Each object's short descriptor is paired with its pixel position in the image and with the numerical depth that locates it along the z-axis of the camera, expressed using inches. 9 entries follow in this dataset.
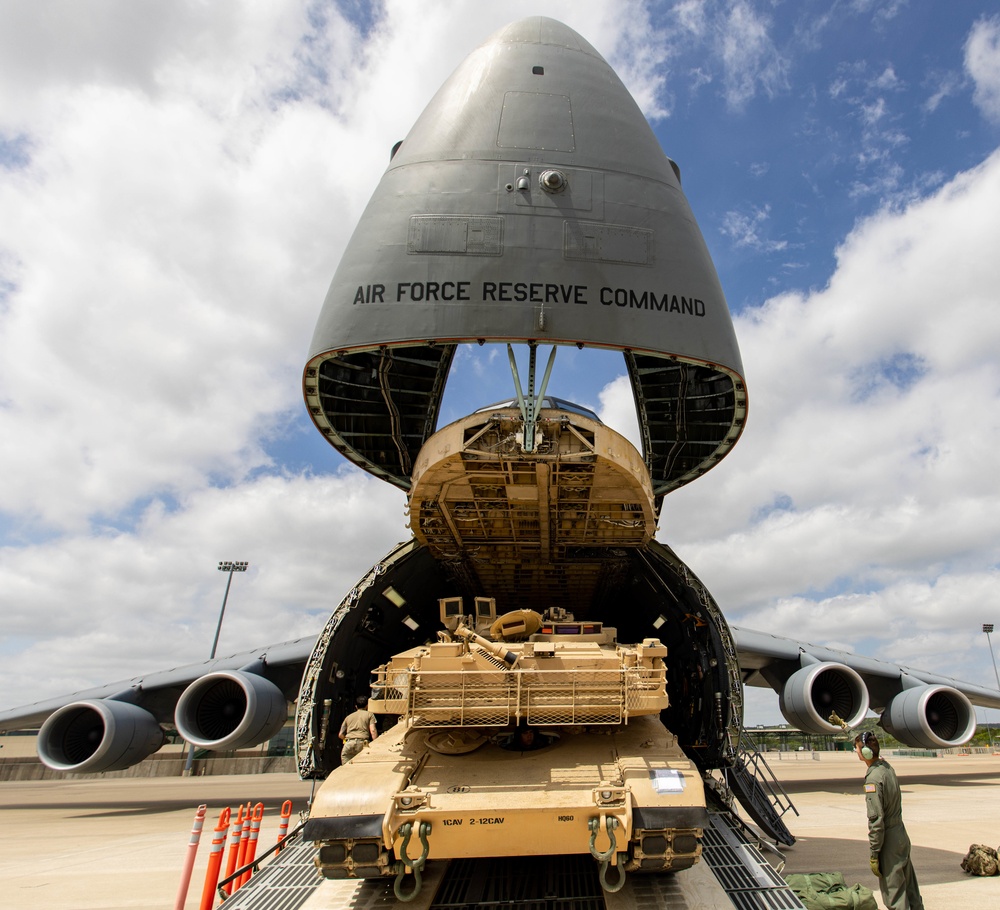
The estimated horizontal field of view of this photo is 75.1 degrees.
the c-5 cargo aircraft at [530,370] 294.2
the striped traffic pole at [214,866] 217.0
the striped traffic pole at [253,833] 267.1
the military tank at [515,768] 173.8
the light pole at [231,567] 1653.5
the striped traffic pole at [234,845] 250.4
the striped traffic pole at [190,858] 212.1
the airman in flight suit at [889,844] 203.2
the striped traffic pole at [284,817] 281.3
